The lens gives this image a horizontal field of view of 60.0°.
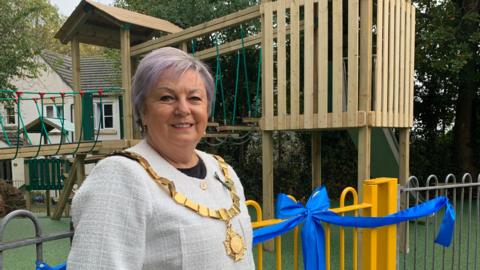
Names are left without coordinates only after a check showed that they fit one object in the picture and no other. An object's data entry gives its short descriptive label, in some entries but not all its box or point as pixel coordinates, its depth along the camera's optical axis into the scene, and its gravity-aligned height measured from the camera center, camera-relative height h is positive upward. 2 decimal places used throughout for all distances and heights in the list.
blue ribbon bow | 2.00 -0.53
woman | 0.96 -0.20
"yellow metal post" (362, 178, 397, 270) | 2.54 -0.70
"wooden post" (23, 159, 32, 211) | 8.34 -1.06
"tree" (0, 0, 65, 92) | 10.05 +1.97
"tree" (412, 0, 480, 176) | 7.86 +0.86
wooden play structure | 4.48 +0.62
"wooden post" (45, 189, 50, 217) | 8.50 -1.64
